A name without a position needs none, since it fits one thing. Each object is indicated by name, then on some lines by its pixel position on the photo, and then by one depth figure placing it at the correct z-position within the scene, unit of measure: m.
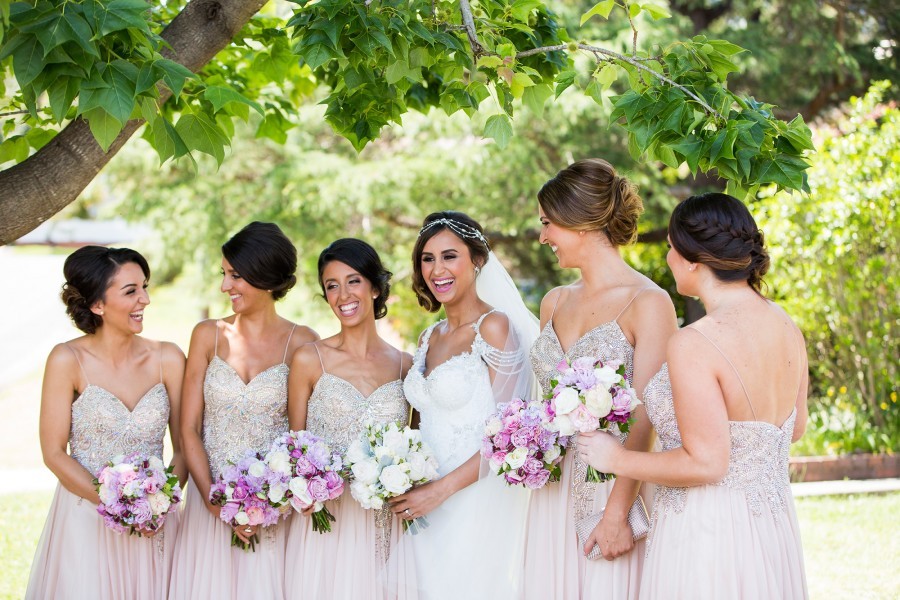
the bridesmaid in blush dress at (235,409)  4.83
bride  4.53
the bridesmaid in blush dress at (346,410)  4.73
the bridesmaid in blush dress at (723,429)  3.38
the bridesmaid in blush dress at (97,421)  4.64
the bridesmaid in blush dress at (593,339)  3.99
